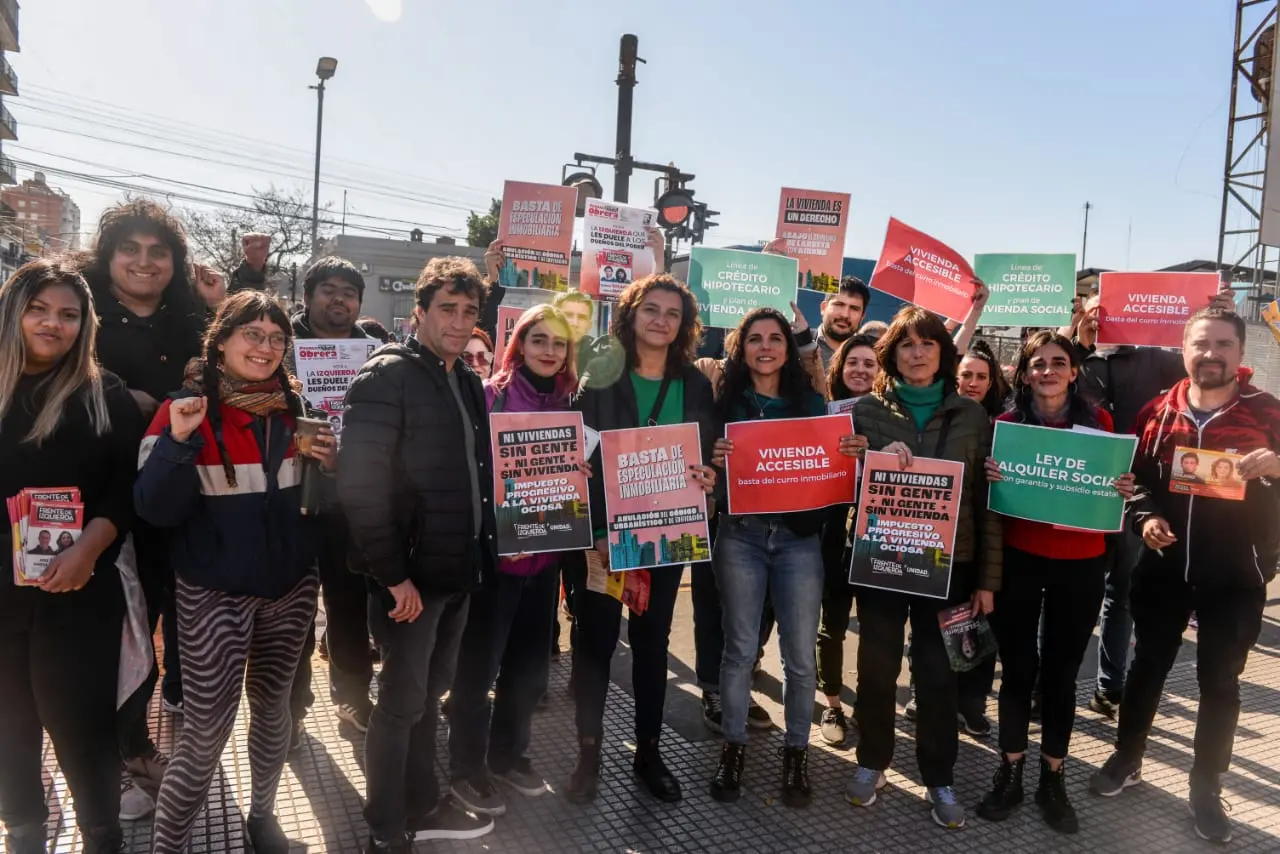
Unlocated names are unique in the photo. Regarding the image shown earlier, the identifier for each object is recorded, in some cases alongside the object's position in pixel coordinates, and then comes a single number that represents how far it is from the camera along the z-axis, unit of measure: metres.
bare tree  39.16
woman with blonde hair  2.61
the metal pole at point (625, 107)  9.65
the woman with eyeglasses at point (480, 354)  4.93
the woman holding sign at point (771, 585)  3.58
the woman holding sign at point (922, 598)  3.52
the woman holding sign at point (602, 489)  3.51
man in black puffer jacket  2.74
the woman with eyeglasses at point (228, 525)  2.62
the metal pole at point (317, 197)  23.19
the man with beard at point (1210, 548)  3.48
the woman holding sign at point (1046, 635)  3.54
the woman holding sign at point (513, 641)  3.39
